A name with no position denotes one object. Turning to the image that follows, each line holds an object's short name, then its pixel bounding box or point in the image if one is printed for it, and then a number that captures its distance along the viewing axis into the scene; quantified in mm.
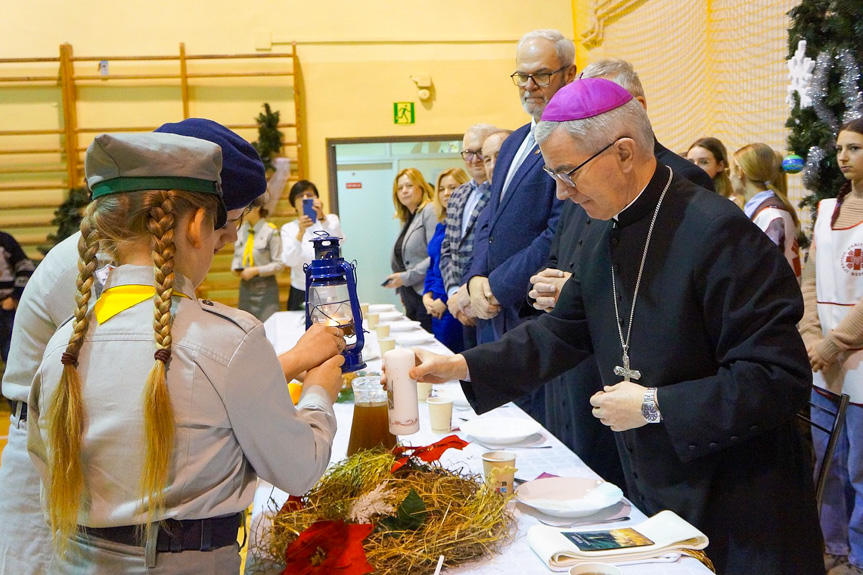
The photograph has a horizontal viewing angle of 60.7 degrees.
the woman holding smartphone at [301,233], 6266
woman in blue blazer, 4801
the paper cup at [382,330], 3584
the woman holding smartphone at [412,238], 5723
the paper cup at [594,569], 1184
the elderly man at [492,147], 3988
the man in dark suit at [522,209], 3061
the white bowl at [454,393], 2387
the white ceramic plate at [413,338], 3730
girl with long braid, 1031
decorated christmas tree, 3551
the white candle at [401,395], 1617
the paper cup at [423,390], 2399
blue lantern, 1710
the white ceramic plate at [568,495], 1471
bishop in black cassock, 1446
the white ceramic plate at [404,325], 4243
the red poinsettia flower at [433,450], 1467
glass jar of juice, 1675
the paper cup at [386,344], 3207
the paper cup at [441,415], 2061
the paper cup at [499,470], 1534
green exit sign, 7965
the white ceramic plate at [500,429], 1958
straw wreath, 1261
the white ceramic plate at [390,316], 4873
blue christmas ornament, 3829
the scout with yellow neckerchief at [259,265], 6648
